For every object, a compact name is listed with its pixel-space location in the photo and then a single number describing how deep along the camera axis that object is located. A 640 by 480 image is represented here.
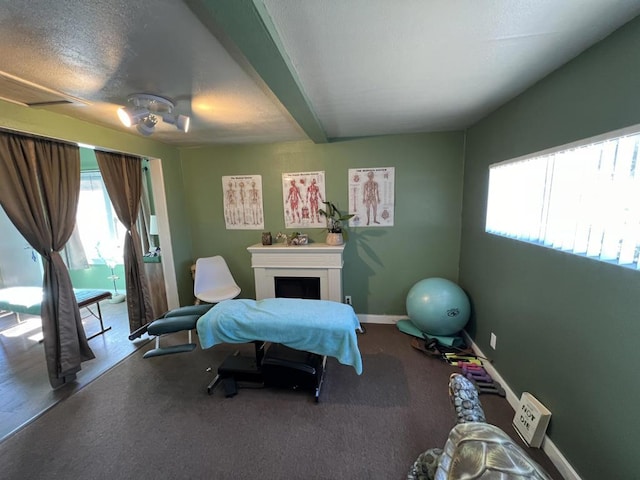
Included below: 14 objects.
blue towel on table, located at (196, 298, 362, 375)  1.85
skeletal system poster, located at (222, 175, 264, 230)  3.28
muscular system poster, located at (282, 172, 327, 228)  3.12
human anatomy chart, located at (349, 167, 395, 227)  2.98
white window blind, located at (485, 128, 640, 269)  1.11
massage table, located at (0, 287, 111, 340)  2.74
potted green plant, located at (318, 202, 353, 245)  2.98
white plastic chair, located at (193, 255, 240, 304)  3.05
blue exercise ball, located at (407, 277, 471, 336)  2.51
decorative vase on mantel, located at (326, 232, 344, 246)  2.97
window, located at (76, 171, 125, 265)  4.18
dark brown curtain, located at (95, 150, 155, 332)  2.75
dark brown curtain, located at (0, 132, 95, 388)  1.89
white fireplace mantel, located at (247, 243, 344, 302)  2.96
